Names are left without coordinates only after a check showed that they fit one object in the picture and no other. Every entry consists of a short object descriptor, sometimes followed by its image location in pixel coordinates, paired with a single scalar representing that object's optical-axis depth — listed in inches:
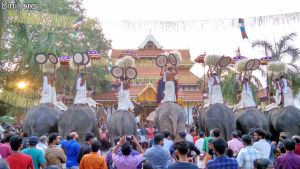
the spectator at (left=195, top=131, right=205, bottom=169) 381.8
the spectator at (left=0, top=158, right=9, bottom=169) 234.5
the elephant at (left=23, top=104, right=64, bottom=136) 580.2
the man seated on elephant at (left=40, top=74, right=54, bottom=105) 608.1
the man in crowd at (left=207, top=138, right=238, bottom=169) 232.1
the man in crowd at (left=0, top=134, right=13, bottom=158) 317.5
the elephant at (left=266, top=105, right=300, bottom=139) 596.1
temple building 1354.6
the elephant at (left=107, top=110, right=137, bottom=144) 557.9
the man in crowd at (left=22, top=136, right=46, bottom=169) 299.4
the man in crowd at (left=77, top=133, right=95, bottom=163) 295.0
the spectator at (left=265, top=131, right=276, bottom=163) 334.1
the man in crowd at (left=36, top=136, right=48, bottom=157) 335.1
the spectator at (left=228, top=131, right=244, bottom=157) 355.3
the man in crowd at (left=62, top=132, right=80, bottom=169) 339.0
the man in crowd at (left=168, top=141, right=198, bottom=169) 225.7
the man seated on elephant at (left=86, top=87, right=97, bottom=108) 642.1
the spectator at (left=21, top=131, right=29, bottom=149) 359.1
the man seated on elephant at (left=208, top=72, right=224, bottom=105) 591.5
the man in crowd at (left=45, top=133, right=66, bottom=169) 300.5
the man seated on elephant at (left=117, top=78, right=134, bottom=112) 581.3
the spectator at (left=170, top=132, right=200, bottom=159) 311.9
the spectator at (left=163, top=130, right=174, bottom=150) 374.8
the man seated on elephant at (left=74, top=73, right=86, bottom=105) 581.9
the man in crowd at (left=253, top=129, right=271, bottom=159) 313.8
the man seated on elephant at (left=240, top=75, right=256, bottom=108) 617.6
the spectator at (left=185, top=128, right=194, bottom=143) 489.3
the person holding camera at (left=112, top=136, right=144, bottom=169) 270.5
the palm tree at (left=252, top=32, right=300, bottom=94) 1253.7
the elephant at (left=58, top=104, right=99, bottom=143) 557.0
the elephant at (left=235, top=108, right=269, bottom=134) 595.2
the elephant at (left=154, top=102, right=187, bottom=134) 593.3
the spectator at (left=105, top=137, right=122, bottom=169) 304.9
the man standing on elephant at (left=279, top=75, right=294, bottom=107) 604.4
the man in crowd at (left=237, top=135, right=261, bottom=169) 286.7
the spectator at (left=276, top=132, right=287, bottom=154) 291.9
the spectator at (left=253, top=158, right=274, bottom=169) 214.8
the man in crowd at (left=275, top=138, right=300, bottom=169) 255.4
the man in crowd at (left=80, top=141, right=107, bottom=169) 273.4
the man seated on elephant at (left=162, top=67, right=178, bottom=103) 606.9
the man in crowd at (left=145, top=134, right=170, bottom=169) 284.2
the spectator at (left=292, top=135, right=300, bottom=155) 302.6
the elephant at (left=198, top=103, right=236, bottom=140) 569.9
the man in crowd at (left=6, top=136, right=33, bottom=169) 269.6
